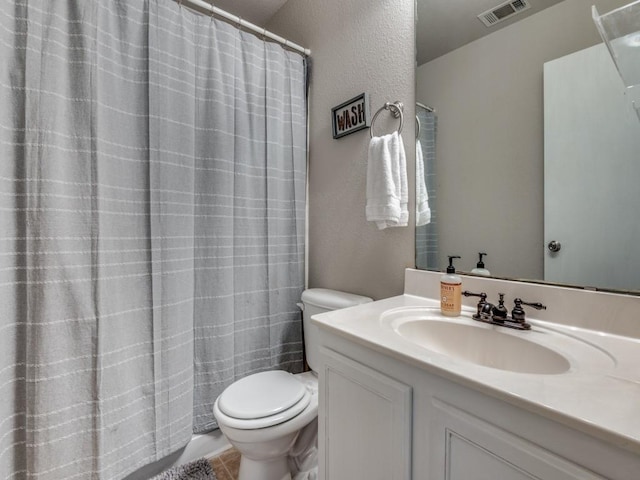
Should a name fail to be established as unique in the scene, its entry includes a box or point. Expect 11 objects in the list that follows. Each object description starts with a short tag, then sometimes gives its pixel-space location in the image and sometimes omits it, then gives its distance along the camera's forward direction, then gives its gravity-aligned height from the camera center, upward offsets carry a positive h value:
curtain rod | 1.38 +1.07
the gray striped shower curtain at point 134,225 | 1.01 +0.05
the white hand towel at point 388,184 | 1.15 +0.21
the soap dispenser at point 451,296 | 0.96 -0.19
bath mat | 1.29 -1.04
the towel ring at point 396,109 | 1.24 +0.54
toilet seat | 1.09 -0.64
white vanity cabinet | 0.47 -0.39
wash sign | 1.36 +0.58
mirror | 0.80 +0.28
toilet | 1.08 -0.66
